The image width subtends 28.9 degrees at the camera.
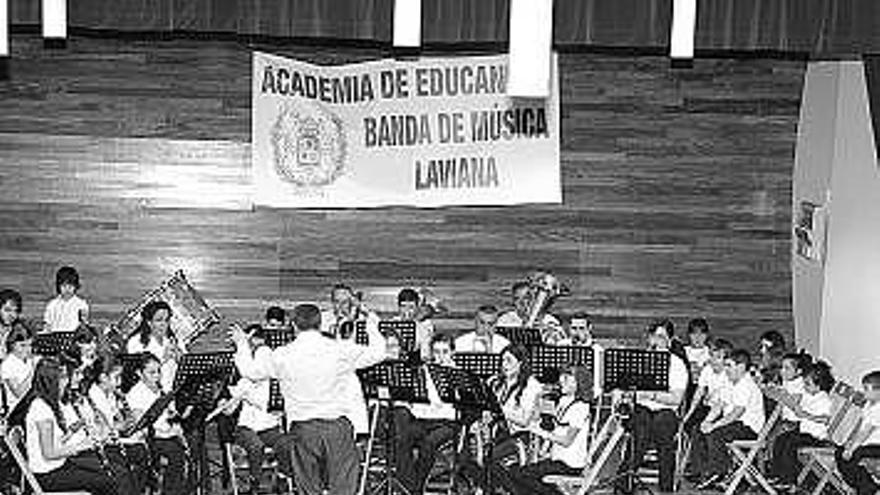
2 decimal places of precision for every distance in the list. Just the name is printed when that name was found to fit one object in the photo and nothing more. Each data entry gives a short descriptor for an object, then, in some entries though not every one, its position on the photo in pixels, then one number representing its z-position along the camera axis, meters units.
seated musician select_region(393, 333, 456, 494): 11.40
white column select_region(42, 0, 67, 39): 8.08
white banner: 14.09
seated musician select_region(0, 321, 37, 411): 10.67
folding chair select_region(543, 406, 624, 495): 10.41
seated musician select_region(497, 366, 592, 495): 10.40
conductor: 10.16
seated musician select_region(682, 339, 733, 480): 12.06
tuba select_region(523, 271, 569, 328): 13.04
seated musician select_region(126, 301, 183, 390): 11.70
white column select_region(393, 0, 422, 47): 7.69
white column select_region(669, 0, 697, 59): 7.57
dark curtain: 11.88
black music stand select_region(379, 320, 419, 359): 11.63
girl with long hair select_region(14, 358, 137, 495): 9.92
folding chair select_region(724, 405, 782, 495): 11.25
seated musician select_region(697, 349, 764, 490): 12.02
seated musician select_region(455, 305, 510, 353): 11.89
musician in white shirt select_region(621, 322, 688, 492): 11.66
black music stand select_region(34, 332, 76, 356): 11.04
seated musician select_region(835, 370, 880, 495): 10.88
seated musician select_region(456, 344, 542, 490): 10.70
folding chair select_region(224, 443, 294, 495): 11.36
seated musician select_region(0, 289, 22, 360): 12.14
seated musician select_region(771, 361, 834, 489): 11.45
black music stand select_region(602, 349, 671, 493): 10.84
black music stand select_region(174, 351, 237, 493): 10.27
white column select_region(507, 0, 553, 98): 7.34
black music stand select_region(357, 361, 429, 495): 10.67
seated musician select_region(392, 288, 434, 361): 12.41
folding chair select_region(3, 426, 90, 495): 9.84
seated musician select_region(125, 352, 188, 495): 10.55
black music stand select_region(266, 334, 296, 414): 11.36
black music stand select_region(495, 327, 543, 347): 11.54
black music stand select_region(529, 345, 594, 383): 11.10
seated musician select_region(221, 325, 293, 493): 11.30
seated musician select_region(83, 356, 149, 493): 10.24
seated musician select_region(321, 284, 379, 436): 10.92
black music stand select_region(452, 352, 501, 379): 10.61
